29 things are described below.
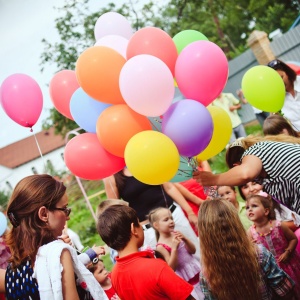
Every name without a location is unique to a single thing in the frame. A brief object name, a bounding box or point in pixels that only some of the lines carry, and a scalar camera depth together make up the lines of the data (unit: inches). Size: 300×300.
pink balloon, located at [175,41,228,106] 87.7
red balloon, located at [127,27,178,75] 93.6
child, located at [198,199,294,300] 81.1
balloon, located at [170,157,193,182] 101.0
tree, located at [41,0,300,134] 573.6
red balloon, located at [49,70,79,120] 108.1
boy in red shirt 81.0
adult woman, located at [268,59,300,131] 145.8
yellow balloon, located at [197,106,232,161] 99.7
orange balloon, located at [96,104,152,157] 89.4
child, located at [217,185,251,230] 144.5
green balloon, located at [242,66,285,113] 127.2
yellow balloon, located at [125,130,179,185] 84.6
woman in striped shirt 84.8
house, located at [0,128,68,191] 1786.4
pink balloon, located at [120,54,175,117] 84.0
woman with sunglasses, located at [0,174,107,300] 67.5
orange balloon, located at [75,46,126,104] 88.7
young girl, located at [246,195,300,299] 110.1
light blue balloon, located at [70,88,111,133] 99.9
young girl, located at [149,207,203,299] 125.0
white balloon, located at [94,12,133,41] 117.4
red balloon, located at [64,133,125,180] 96.5
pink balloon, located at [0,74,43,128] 119.2
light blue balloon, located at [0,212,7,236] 138.5
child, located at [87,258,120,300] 109.3
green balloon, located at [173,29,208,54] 102.7
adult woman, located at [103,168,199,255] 139.5
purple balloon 86.1
